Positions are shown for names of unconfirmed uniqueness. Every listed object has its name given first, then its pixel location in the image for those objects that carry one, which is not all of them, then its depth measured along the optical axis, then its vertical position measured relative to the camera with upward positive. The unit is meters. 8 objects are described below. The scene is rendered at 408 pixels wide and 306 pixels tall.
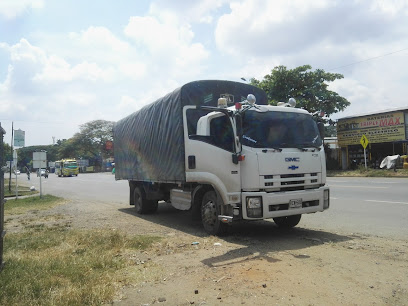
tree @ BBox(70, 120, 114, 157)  81.62 +8.46
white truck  6.09 +0.23
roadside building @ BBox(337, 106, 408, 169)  25.64 +2.51
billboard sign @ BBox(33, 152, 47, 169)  17.59 +0.68
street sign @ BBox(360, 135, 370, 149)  23.95 +1.82
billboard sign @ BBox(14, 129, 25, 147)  16.16 +1.63
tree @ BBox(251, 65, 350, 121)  28.73 +6.78
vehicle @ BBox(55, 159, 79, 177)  55.28 +0.74
